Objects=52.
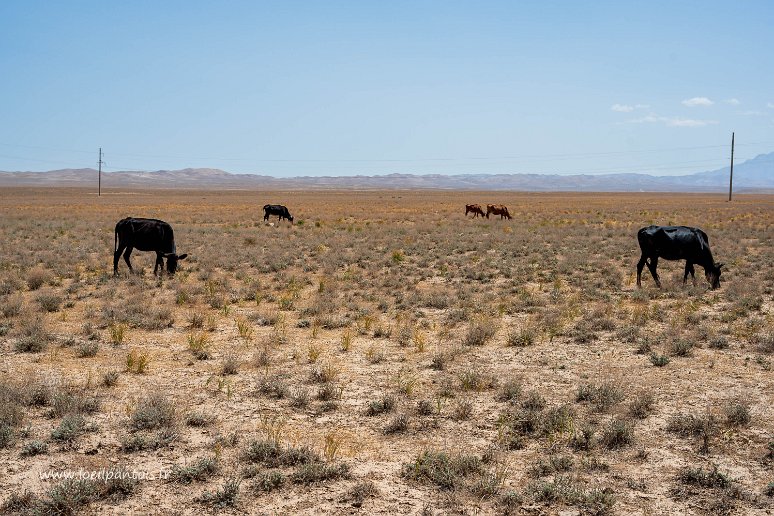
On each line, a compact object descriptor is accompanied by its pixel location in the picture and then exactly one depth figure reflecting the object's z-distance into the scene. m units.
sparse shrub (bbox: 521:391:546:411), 7.25
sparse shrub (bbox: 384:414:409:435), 6.66
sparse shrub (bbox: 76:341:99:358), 9.32
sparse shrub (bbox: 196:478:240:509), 5.04
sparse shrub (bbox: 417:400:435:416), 7.20
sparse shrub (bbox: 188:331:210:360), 9.41
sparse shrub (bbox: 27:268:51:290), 15.44
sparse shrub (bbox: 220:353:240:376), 8.62
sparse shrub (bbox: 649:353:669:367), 9.06
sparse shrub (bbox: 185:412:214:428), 6.69
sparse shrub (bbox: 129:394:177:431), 6.54
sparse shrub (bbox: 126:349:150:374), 8.57
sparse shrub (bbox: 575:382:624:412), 7.28
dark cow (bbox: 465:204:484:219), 47.81
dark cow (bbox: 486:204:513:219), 46.05
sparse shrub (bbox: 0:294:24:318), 11.91
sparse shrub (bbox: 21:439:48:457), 5.83
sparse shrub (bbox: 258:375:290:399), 7.69
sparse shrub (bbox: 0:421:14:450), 5.97
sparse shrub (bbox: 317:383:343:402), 7.63
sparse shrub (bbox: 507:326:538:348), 10.44
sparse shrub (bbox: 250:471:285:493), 5.29
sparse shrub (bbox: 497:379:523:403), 7.67
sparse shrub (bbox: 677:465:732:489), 5.41
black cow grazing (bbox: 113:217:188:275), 16.69
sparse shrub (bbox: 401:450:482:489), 5.45
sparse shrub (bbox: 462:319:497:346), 10.50
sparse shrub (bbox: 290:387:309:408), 7.36
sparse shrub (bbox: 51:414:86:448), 6.13
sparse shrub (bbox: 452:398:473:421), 7.05
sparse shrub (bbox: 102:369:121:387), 7.91
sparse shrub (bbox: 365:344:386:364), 9.41
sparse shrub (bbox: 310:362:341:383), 8.34
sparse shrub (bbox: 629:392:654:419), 7.08
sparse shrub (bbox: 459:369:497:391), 8.08
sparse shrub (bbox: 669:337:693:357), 9.64
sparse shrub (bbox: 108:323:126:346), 10.17
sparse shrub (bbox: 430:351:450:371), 9.03
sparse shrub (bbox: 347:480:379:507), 5.18
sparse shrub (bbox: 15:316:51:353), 9.49
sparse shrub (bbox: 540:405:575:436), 6.59
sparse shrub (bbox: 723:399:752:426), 6.75
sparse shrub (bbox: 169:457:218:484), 5.45
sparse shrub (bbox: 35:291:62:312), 12.69
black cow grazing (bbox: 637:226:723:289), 15.34
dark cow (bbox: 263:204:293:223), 41.41
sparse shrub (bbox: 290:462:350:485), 5.49
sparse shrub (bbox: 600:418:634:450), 6.26
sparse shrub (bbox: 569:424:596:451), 6.21
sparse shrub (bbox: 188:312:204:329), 11.50
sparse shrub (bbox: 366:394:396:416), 7.21
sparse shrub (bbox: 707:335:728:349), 10.11
